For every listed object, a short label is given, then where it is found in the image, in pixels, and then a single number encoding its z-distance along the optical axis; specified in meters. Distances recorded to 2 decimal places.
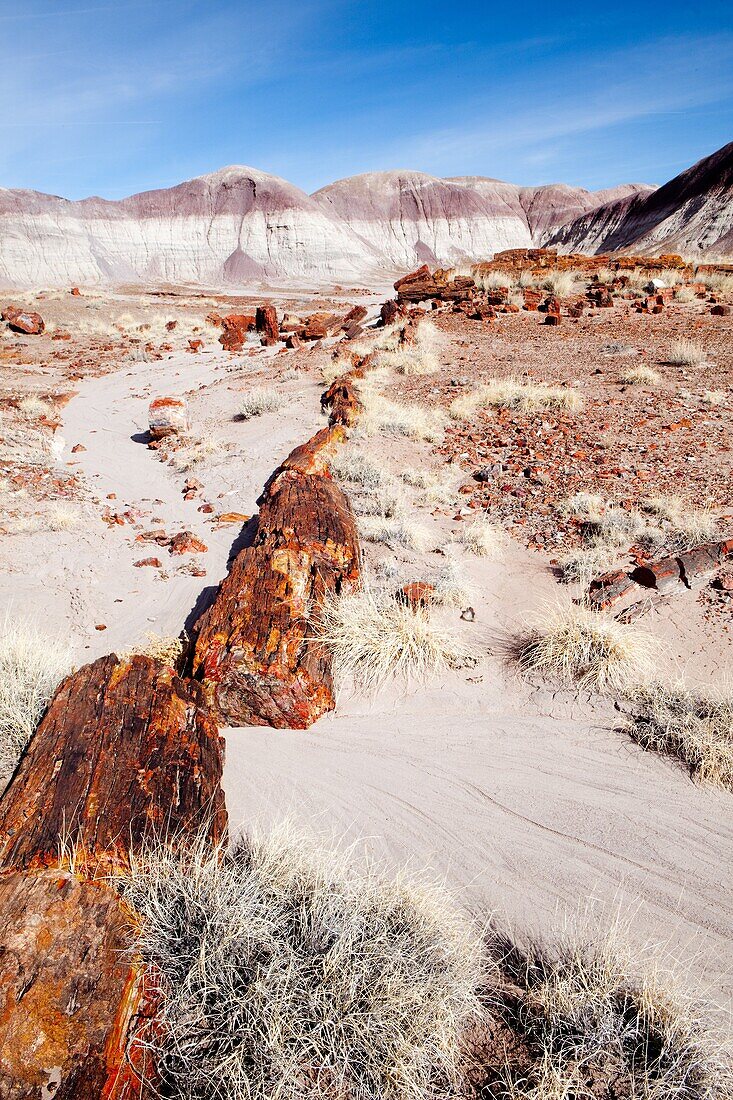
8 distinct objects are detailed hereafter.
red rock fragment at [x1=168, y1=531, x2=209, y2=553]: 6.44
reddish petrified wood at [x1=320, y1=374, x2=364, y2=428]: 9.77
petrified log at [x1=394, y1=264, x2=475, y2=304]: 18.16
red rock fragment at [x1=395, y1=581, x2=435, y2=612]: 4.97
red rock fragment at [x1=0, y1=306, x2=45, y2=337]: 21.66
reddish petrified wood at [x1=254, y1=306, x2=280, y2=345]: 19.40
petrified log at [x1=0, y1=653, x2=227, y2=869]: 2.58
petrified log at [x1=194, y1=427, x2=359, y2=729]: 3.96
